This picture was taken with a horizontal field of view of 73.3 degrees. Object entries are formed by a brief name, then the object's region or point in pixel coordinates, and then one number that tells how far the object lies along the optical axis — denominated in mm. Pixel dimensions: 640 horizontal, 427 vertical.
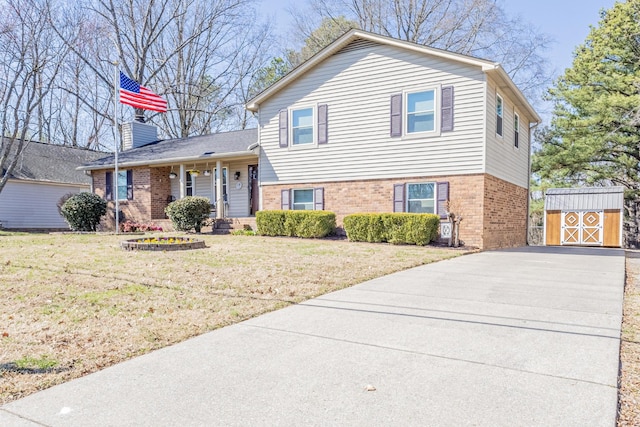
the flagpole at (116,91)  14537
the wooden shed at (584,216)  16344
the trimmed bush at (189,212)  14016
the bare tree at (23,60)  14977
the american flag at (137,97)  14867
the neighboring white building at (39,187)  19688
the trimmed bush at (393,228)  10867
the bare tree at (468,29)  23453
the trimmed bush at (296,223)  12398
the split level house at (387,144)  11359
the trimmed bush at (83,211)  15305
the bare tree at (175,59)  26109
